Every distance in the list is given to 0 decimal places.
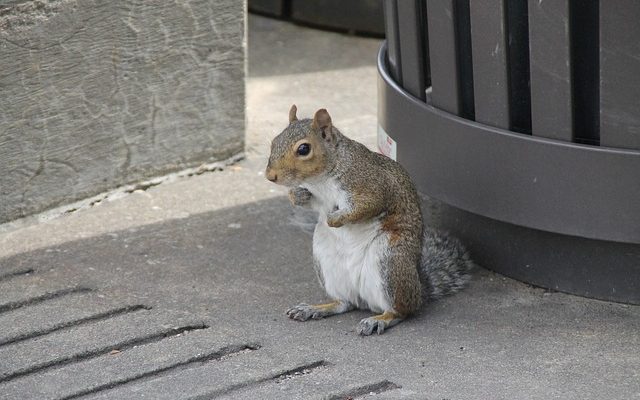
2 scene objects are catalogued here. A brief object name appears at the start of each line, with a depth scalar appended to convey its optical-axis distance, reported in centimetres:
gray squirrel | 764
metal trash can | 747
